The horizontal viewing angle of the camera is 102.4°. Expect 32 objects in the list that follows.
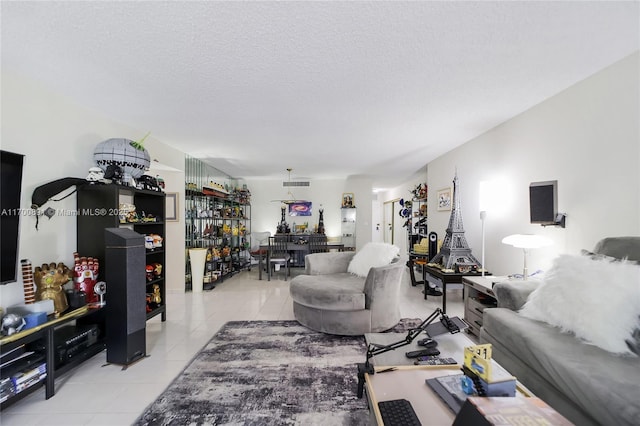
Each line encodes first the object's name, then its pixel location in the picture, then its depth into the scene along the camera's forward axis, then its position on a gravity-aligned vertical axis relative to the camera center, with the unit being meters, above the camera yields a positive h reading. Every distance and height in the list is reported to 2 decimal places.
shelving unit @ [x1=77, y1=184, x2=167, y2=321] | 2.41 -0.02
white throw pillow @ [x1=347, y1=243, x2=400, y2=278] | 3.09 -0.53
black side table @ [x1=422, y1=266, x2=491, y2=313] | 3.25 -0.83
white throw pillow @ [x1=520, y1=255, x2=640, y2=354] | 1.30 -0.49
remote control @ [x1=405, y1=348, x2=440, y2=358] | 1.51 -0.82
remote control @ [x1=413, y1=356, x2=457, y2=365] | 1.41 -0.82
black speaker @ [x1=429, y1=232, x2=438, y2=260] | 4.74 -0.55
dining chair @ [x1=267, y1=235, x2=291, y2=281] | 5.49 -0.88
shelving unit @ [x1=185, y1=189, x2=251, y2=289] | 4.70 -0.33
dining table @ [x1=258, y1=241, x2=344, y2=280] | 5.46 -0.75
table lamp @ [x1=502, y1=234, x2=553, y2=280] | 2.34 -0.26
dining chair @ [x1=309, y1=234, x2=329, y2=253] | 5.89 -0.67
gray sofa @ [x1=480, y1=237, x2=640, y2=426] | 1.02 -0.73
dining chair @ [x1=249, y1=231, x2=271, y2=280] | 6.91 -0.66
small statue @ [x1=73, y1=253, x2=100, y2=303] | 2.23 -0.53
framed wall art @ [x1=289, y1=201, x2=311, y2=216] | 7.33 +0.17
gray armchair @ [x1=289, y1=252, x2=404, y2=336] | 2.63 -0.93
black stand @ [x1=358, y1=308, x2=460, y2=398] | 1.48 -0.75
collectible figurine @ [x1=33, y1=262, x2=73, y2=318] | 1.99 -0.54
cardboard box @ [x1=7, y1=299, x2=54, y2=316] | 1.82 -0.66
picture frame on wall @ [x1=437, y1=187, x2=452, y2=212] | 4.60 +0.27
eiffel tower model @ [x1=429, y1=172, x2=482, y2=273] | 3.39 -0.50
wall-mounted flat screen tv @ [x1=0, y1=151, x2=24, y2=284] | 1.74 +0.03
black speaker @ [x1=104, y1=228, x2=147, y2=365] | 2.12 -0.68
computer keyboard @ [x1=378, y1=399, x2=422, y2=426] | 0.97 -0.79
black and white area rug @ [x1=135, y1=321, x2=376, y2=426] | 1.59 -1.25
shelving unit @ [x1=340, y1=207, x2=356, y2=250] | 7.22 -0.33
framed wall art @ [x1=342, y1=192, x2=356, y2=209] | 7.19 +0.39
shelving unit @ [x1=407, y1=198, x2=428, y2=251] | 6.18 -0.21
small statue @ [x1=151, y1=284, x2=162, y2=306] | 3.02 -0.95
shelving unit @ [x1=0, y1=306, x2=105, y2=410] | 1.60 -0.99
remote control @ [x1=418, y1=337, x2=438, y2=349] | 1.62 -0.82
